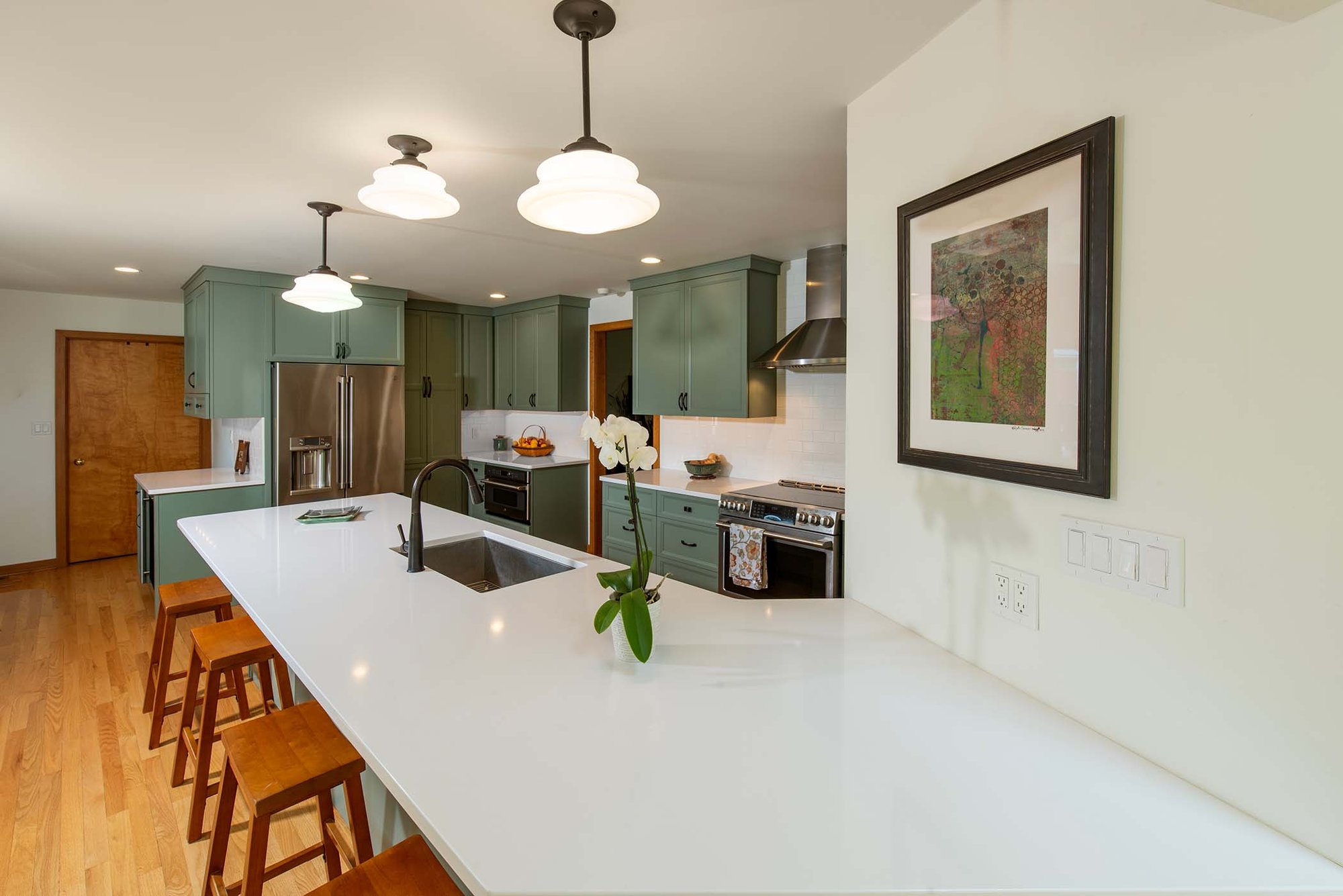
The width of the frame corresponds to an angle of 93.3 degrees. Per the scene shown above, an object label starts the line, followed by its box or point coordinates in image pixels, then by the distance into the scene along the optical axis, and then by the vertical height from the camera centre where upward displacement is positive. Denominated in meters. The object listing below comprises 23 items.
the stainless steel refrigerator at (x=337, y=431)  4.42 -0.01
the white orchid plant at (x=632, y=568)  1.31 -0.31
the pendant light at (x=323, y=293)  2.54 +0.56
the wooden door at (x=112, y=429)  5.41 -0.01
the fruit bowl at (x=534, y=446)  5.64 -0.14
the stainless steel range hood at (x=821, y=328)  3.34 +0.57
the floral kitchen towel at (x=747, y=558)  3.30 -0.67
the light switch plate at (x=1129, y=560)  0.98 -0.21
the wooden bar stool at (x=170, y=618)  2.62 -0.84
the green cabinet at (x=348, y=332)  4.43 +0.72
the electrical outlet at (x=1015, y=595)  1.23 -0.32
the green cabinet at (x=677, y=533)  3.76 -0.64
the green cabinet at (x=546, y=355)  5.33 +0.66
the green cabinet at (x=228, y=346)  4.17 +0.56
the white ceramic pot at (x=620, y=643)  1.38 -0.46
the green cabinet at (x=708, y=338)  3.85 +0.60
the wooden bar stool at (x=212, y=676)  2.06 -0.92
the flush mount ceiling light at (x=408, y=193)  1.78 +0.68
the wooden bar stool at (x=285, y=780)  1.39 -0.80
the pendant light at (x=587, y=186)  1.33 +0.52
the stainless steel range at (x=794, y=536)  3.02 -0.51
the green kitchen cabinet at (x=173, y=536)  3.98 -0.68
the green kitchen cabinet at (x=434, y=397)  5.43 +0.29
